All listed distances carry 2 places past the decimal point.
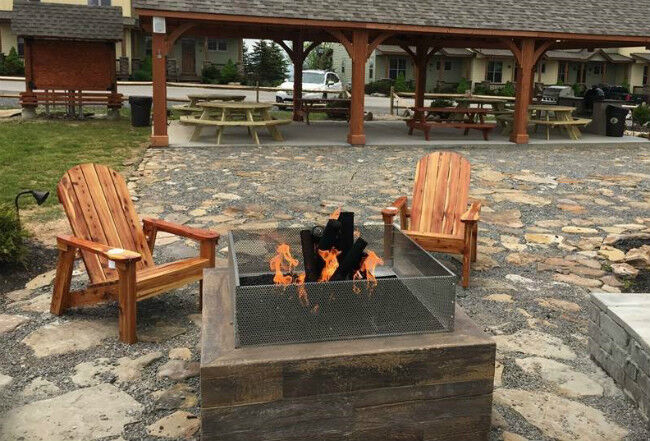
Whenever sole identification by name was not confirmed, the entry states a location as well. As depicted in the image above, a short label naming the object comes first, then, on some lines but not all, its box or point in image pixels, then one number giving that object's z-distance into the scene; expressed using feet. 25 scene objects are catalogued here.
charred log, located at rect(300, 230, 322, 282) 10.90
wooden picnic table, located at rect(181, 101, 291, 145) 42.27
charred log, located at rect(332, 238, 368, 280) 10.75
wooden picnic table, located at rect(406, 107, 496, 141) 47.78
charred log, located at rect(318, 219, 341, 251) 11.00
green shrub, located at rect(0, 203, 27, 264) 16.74
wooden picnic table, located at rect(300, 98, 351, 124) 54.95
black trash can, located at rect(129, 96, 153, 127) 52.70
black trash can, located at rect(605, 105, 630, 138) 53.31
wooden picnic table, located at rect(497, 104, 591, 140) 49.33
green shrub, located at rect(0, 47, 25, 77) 109.19
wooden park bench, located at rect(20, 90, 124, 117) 56.80
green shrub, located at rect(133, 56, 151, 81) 114.53
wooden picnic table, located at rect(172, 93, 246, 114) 51.18
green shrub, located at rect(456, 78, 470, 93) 128.85
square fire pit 8.99
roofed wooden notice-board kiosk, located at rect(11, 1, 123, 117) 56.90
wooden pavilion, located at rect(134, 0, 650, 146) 40.64
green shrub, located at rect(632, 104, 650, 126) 66.39
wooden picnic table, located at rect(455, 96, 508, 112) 51.66
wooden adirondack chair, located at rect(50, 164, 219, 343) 13.25
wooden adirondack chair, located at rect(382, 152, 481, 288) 17.57
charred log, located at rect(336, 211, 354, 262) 11.13
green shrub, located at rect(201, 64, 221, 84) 121.39
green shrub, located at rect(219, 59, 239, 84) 119.96
